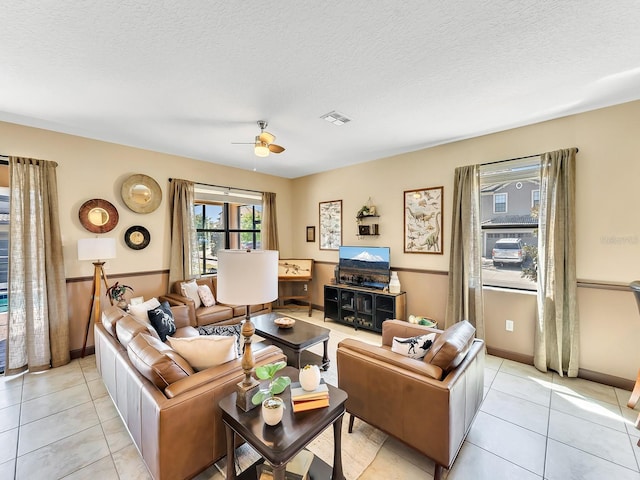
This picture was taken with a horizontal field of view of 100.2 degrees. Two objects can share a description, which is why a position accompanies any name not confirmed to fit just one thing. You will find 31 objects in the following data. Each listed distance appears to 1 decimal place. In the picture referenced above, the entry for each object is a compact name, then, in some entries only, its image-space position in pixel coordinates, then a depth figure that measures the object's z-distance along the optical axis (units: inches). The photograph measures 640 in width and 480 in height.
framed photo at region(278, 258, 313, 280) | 204.7
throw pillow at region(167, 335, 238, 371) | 71.1
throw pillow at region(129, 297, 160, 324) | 109.3
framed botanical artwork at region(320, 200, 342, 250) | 200.7
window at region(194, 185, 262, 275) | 187.0
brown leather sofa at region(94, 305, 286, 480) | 56.0
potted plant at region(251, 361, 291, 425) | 52.6
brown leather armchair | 61.0
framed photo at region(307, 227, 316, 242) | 219.1
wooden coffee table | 108.1
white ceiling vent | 110.9
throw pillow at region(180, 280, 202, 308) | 154.7
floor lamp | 121.3
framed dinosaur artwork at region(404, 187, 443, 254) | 152.1
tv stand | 159.9
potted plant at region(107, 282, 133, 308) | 133.7
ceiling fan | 110.9
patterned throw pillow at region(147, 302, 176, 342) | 111.3
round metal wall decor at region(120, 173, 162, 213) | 149.0
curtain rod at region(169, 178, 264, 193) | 179.7
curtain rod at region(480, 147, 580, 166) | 119.0
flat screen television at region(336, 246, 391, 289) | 169.2
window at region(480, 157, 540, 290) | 127.3
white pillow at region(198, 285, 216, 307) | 158.1
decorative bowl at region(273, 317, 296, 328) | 123.1
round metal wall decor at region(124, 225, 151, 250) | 150.7
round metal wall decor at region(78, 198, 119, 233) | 135.4
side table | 48.1
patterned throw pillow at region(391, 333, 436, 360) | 76.9
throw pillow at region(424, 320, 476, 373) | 65.9
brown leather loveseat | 144.6
